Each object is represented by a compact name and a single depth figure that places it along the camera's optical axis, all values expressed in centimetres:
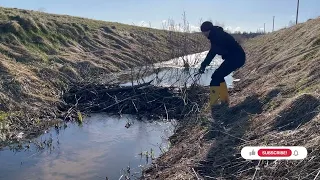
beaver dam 569
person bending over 623
